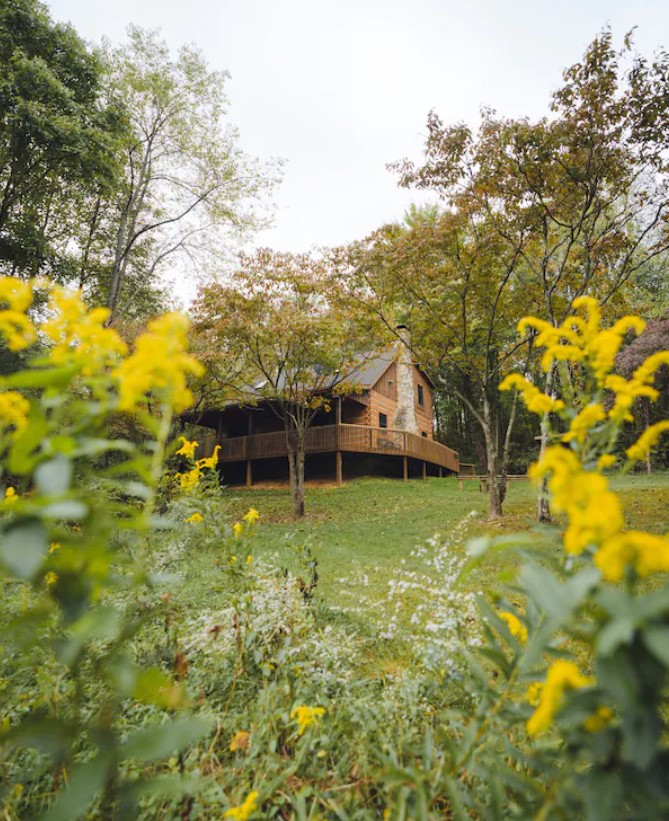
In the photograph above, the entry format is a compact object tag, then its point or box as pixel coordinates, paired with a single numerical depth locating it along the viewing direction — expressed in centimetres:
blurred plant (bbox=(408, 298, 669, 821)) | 55
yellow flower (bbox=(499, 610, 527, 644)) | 120
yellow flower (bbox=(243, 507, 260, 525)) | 270
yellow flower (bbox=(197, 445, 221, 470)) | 300
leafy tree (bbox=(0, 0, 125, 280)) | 788
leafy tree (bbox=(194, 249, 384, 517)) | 959
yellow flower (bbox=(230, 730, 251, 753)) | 152
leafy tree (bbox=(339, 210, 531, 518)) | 774
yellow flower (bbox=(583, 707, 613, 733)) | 62
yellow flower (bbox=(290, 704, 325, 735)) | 158
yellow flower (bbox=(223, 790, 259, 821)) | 112
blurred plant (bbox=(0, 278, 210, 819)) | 60
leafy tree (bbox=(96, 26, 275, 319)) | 1112
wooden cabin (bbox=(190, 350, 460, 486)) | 1591
